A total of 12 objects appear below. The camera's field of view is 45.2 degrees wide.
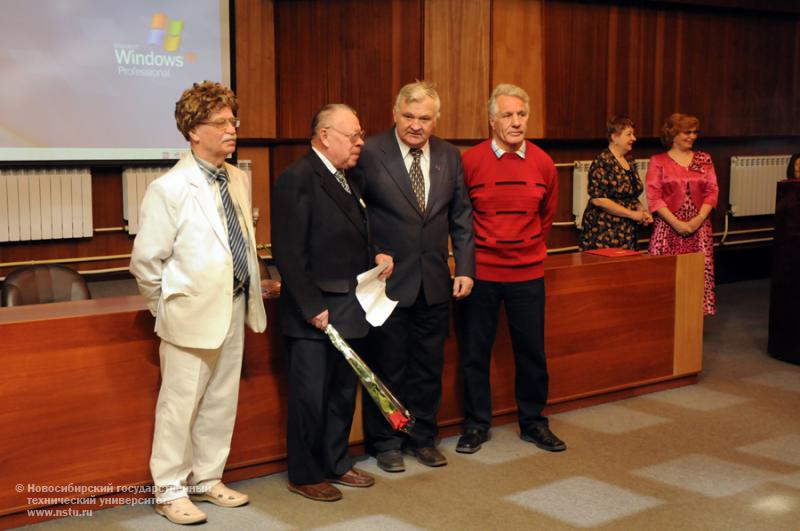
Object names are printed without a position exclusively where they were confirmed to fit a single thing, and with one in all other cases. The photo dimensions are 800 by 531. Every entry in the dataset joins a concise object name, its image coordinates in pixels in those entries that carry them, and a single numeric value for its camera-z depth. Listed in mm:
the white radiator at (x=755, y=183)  9188
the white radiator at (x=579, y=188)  8203
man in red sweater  4055
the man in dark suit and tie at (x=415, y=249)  3791
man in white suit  3174
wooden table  3227
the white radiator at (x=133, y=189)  6934
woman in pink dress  5691
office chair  3938
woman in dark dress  5523
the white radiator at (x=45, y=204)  6578
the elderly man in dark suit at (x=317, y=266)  3418
